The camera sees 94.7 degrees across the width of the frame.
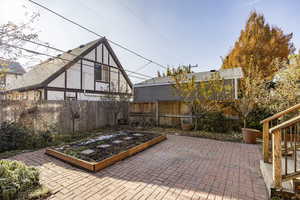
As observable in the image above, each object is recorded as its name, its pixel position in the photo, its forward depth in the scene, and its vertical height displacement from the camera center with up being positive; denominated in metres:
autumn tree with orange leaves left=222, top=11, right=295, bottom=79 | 11.94 +5.09
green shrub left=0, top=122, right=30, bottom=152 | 4.68 -1.27
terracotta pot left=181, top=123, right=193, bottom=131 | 8.04 -1.53
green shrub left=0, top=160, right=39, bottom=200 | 2.27 -1.43
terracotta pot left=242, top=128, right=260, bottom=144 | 5.68 -1.43
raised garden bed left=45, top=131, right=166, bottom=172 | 3.62 -1.60
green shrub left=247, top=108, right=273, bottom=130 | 6.74 -0.79
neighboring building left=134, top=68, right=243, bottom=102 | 8.16 +0.98
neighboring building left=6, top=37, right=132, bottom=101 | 9.48 +1.96
